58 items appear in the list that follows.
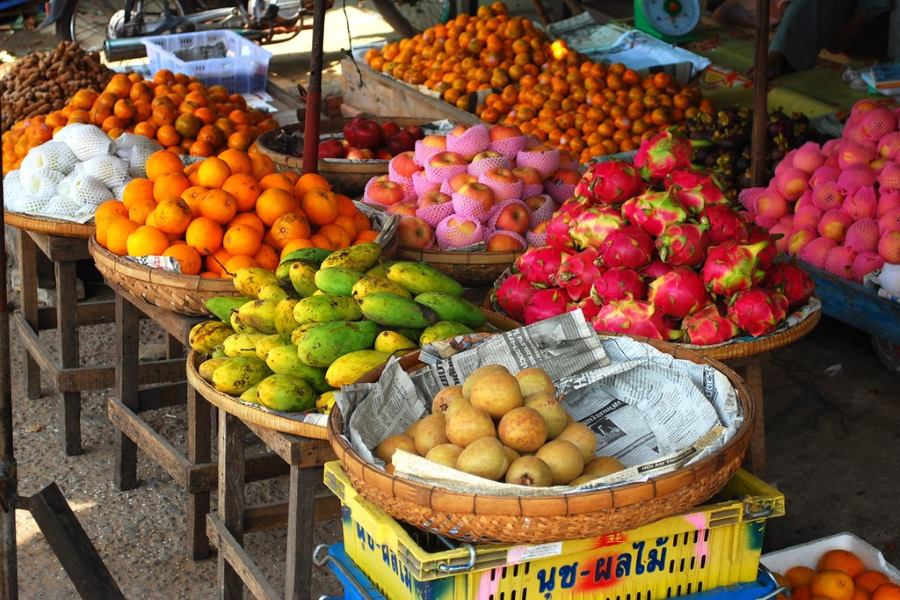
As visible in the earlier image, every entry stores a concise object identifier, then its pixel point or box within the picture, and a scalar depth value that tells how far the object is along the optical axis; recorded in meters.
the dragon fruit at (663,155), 2.74
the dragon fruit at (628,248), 2.55
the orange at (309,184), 3.06
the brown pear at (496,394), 1.82
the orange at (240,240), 2.82
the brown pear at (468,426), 1.77
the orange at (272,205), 2.91
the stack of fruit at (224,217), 2.82
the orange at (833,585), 2.37
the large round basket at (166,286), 2.70
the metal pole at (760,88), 3.53
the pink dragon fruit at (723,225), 2.55
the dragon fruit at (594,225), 2.65
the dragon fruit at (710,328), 2.46
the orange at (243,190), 2.93
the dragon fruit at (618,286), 2.54
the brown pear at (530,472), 1.68
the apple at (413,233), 3.20
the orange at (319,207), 2.97
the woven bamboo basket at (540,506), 1.62
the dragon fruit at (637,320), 2.49
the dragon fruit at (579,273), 2.63
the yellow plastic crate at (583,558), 1.72
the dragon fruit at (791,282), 2.61
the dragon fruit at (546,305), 2.65
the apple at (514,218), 3.19
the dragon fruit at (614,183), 2.71
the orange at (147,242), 2.80
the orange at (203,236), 2.81
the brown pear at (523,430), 1.76
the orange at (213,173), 2.97
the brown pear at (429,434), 1.84
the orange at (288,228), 2.86
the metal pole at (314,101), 3.10
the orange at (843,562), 2.46
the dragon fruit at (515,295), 2.74
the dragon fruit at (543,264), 2.72
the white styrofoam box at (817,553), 2.50
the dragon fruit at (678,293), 2.51
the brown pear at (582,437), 1.81
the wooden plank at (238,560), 2.45
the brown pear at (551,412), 1.84
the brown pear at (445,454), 1.74
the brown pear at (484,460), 1.70
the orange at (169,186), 2.99
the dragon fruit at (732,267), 2.48
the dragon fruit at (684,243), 2.52
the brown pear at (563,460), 1.73
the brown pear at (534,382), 1.92
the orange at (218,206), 2.87
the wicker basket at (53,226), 3.28
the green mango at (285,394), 2.17
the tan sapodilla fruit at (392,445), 1.86
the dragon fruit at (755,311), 2.46
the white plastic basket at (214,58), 5.37
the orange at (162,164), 3.12
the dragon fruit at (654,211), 2.56
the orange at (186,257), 2.77
